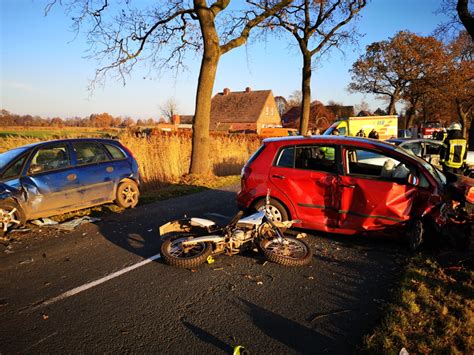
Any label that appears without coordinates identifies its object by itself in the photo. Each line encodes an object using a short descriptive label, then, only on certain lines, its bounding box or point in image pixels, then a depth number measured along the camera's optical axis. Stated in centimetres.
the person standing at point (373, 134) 1734
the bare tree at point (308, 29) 1883
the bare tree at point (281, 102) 10144
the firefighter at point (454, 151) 854
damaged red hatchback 500
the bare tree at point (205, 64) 1217
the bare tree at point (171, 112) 7269
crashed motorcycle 465
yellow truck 1986
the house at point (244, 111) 5812
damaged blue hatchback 635
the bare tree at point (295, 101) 9966
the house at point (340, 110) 6600
